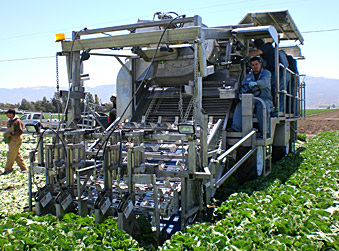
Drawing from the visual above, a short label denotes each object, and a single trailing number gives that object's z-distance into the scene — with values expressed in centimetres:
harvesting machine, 502
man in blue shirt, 753
